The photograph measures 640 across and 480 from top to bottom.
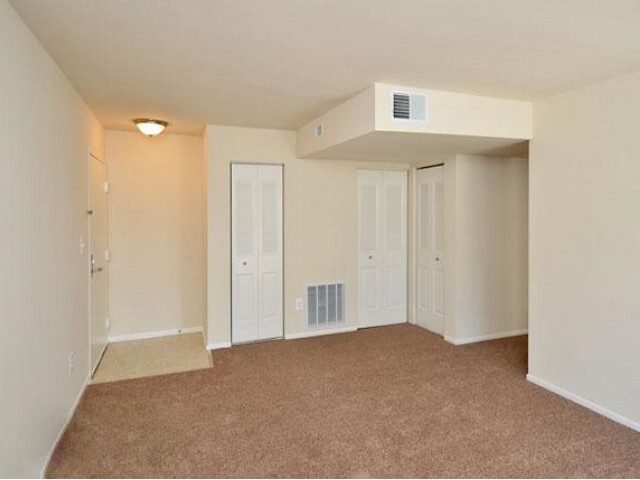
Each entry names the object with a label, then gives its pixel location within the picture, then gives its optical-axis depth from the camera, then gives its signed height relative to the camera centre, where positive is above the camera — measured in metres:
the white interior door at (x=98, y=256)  3.68 -0.21
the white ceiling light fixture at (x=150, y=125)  3.97 +1.05
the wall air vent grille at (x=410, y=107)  3.00 +0.92
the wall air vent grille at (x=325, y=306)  4.83 -0.86
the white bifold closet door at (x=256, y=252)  4.50 -0.21
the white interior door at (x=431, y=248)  4.80 -0.19
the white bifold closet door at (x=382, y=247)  5.11 -0.18
